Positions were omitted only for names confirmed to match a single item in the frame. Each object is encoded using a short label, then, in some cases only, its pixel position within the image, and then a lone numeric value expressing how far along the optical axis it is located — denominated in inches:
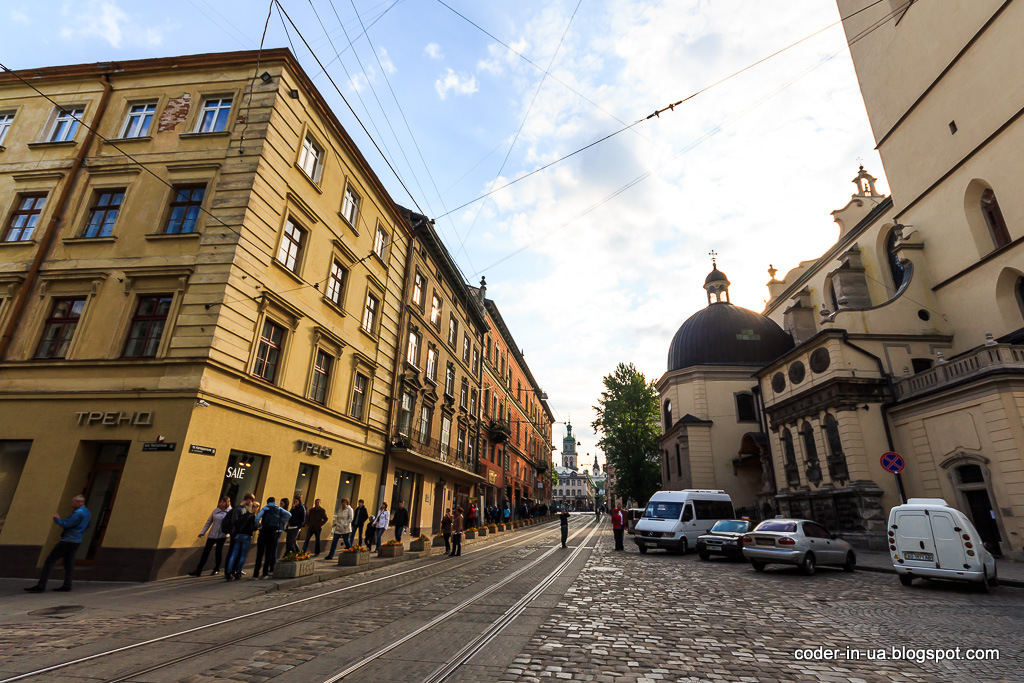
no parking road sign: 617.0
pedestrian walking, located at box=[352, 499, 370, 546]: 687.1
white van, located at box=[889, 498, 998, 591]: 422.3
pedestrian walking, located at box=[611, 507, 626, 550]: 810.7
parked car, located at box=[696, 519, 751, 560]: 660.9
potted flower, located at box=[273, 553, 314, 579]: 441.4
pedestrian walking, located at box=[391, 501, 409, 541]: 748.0
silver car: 527.5
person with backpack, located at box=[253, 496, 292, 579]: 459.8
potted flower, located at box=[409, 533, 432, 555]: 700.0
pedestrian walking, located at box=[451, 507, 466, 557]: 701.3
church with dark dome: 1449.3
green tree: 1804.9
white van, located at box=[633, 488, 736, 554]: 773.7
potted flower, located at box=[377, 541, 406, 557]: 629.3
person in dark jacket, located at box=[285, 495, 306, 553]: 521.7
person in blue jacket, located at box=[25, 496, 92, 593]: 359.3
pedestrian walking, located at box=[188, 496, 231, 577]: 449.7
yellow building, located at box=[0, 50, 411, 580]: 456.4
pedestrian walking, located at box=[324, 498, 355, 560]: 604.1
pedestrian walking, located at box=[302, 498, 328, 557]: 577.1
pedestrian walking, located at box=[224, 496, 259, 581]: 442.6
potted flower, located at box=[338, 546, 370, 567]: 528.4
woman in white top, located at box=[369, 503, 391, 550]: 699.6
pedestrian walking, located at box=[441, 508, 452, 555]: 711.1
